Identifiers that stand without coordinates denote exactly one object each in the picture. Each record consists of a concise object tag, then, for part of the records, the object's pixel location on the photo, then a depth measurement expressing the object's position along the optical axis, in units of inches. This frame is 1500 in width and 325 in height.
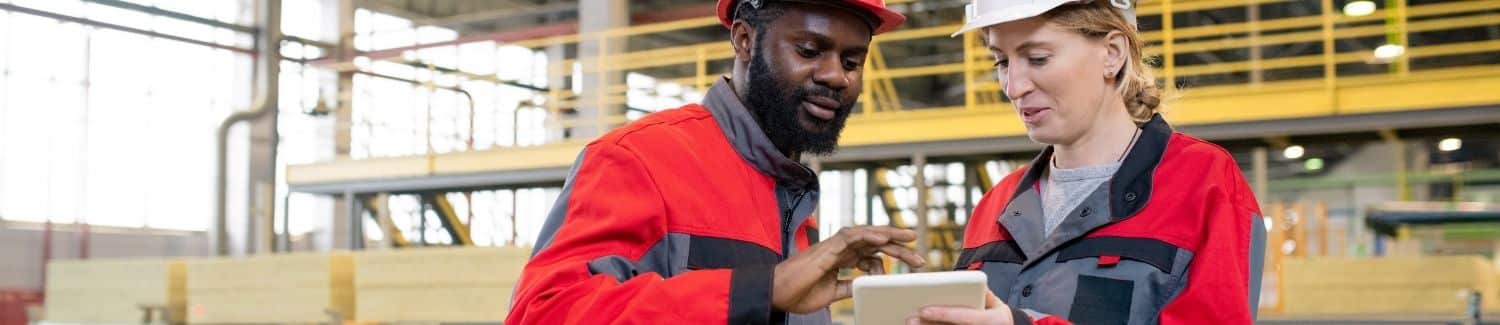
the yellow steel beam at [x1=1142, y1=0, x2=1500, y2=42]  400.2
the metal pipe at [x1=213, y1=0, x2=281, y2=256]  789.9
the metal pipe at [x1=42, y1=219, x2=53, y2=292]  938.7
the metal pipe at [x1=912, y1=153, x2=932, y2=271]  456.1
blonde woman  88.5
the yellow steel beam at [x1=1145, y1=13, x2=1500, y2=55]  394.3
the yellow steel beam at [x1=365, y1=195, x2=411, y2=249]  626.5
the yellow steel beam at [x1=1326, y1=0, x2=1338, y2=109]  392.2
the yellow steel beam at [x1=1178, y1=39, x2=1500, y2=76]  385.4
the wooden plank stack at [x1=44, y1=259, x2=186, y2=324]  598.2
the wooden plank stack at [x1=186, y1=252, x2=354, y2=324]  528.7
